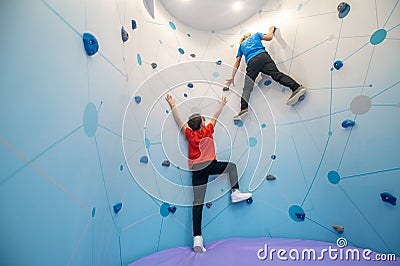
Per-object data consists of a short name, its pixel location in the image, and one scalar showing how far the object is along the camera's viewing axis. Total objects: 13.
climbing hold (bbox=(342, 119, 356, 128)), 1.10
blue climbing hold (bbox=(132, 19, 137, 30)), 1.19
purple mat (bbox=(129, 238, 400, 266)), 0.90
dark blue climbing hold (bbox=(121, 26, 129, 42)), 1.03
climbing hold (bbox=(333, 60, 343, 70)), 1.18
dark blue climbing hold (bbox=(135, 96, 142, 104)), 1.12
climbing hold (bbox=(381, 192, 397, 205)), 0.94
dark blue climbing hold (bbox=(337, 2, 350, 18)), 1.17
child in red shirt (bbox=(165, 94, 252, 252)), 1.27
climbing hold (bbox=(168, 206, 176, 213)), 1.18
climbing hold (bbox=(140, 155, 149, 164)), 1.10
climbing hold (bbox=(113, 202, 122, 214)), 0.91
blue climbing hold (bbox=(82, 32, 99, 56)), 0.68
